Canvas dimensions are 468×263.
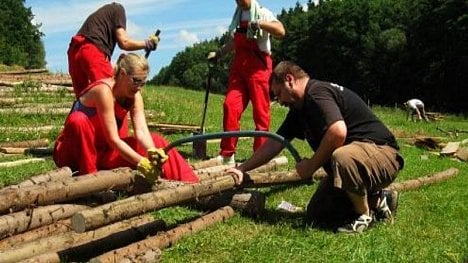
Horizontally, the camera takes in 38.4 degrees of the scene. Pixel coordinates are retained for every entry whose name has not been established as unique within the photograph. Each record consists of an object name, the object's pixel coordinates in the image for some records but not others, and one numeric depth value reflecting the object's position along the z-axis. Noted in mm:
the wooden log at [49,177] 5238
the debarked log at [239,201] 5781
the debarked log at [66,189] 4695
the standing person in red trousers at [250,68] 8727
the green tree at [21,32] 74562
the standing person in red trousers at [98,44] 8430
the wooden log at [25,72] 22547
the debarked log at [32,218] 4605
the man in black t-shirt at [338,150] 5230
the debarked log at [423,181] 7461
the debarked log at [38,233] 4637
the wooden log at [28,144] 10688
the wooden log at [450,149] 11672
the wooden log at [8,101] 15336
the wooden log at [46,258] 4226
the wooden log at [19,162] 8398
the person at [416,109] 23766
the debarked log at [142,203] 4355
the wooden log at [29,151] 9828
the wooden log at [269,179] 6020
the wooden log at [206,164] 7871
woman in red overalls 5785
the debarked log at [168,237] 4328
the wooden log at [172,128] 13328
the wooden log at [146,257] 4219
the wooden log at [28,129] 12117
